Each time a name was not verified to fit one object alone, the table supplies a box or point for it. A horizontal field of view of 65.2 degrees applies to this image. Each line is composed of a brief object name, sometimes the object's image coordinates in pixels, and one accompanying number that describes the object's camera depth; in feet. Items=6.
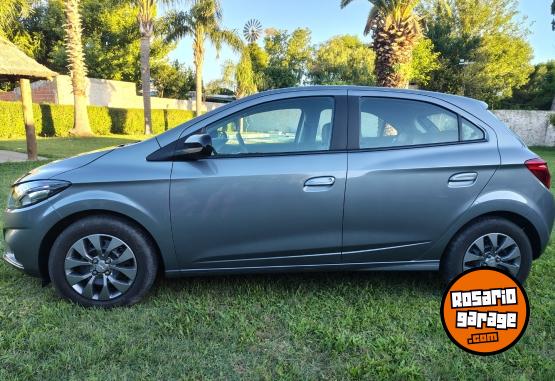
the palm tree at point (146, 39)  67.56
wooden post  35.48
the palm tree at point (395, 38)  40.22
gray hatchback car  9.74
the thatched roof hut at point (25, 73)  32.09
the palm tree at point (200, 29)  77.97
